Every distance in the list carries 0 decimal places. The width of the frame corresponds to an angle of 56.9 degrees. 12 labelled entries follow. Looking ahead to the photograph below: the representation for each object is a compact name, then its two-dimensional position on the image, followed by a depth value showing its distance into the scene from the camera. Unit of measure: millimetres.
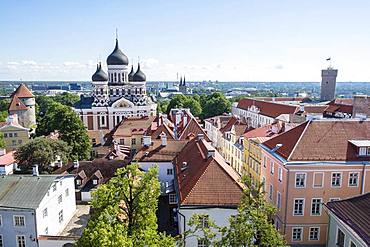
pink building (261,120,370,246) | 26891
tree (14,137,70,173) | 41594
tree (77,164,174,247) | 15867
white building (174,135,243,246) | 22688
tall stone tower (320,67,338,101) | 99619
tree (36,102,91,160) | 52312
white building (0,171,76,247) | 26469
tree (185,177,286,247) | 14656
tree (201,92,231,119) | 100688
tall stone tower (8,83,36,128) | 84125
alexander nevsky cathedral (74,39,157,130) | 80562
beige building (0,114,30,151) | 62353
